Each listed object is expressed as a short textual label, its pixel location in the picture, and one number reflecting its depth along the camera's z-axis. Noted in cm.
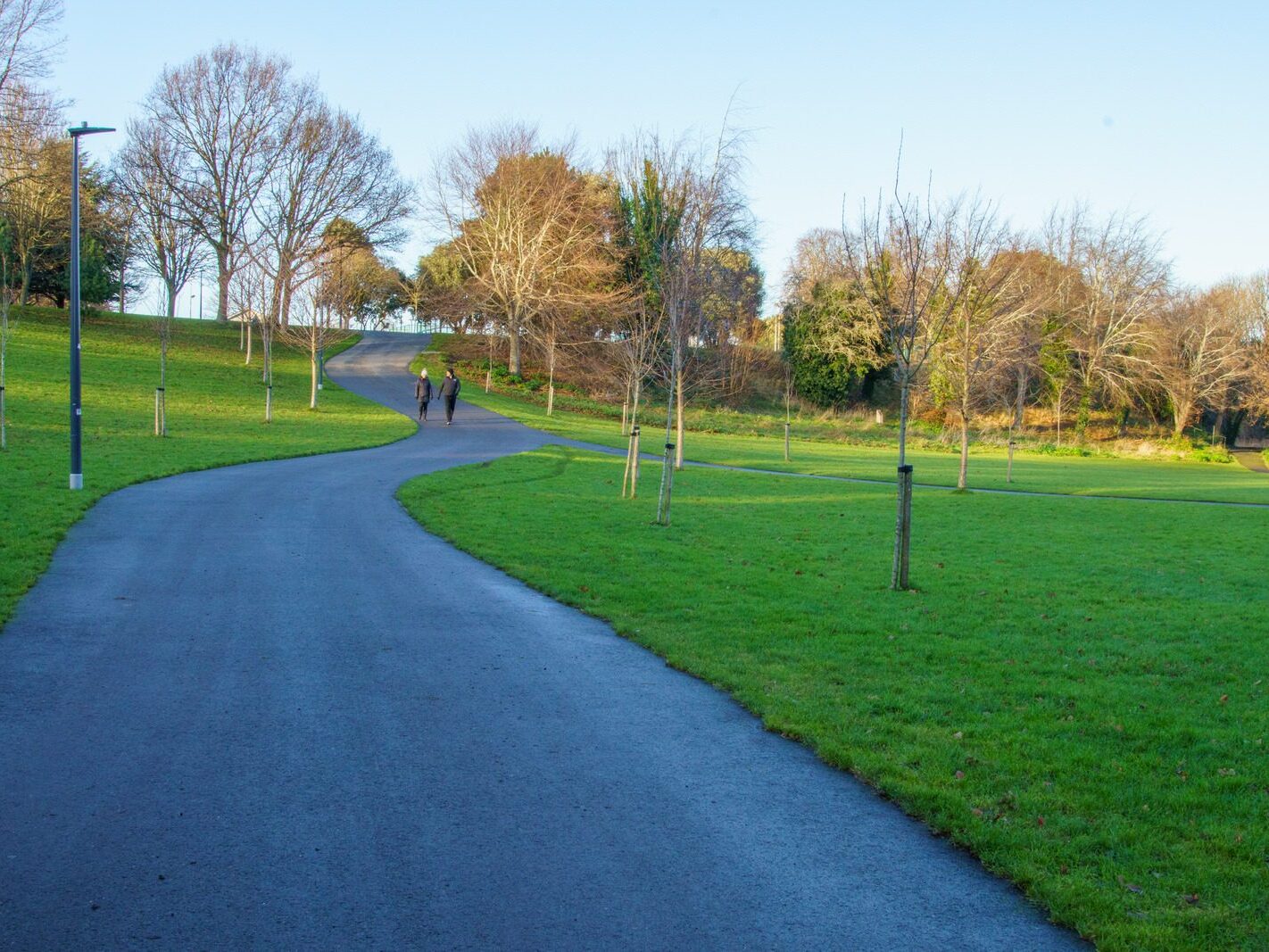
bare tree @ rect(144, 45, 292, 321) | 4538
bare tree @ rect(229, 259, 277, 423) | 3722
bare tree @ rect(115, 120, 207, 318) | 4450
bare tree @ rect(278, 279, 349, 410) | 3462
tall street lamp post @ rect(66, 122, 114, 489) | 1541
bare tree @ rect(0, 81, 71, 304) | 2708
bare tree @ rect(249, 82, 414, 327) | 4575
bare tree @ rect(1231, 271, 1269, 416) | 5478
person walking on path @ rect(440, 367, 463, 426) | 3347
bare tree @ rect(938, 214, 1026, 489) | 2205
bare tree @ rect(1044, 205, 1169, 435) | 5172
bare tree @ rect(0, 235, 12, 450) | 2244
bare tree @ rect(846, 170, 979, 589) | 1019
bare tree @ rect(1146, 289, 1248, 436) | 5159
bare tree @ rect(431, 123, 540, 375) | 4712
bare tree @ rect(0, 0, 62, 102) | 2645
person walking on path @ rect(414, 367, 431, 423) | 3412
